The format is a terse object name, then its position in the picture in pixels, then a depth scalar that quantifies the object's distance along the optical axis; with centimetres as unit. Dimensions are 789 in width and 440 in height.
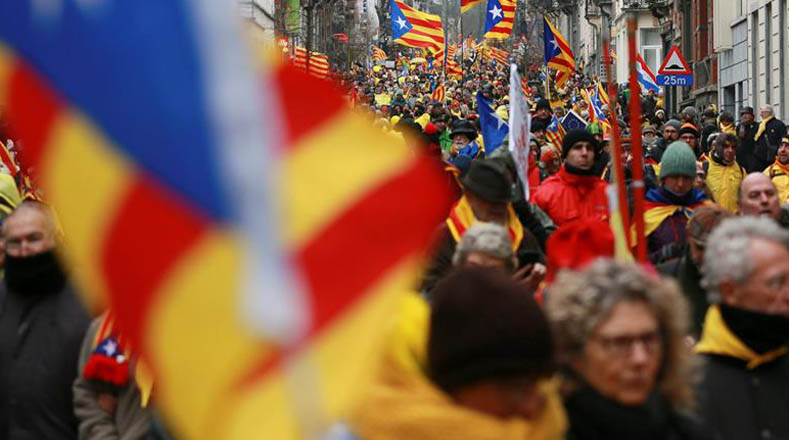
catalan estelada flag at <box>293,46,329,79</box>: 1919
